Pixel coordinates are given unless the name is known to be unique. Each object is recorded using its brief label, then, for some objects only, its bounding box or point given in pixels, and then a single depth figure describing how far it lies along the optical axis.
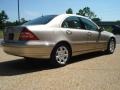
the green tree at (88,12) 59.26
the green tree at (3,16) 58.85
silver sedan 3.50
